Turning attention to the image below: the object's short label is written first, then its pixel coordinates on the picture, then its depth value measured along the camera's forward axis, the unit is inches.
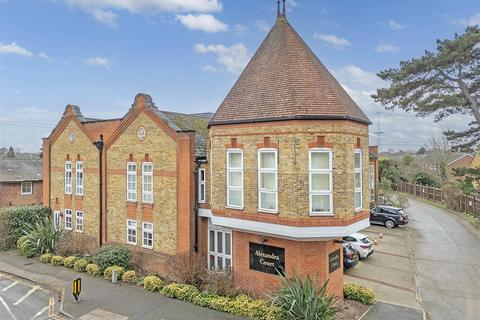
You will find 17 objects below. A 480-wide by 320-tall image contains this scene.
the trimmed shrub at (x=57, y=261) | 660.7
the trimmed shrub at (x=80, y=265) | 623.8
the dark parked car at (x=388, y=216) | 1062.4
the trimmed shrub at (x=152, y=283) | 529.3
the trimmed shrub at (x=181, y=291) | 492.4
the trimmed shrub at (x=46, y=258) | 679.8
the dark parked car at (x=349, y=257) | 641.6
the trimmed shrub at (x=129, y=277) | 564.7
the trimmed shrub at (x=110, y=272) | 578.2
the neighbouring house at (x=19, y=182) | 1154.0
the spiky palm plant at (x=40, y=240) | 716.7
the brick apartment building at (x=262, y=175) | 431.5
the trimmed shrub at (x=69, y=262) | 647.1
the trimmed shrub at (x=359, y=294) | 493.4
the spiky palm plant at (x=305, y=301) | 390.9
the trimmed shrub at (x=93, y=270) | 599.2
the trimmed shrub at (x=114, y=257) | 603.8
